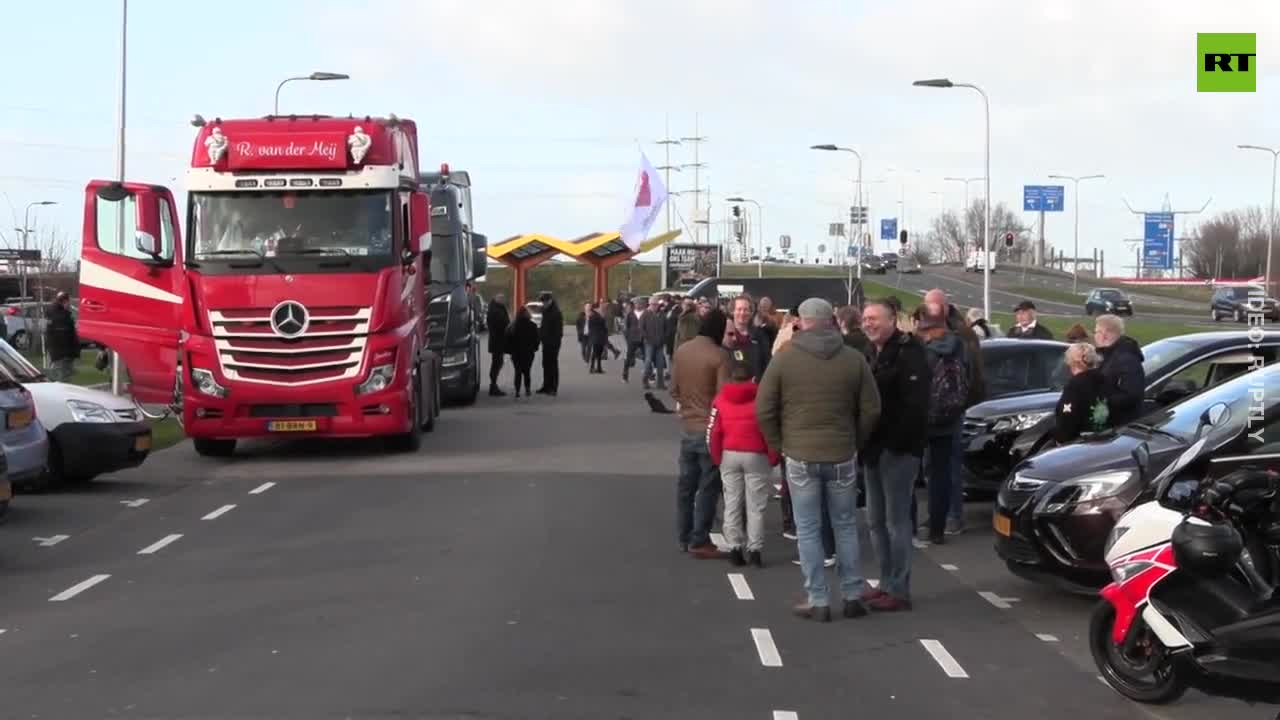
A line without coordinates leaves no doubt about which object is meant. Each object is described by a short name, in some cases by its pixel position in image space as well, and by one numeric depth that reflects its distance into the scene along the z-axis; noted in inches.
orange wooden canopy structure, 2156.7
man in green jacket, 366.9
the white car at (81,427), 595.8
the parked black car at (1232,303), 2496.9
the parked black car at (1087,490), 362.3
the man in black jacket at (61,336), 1077.1
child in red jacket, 431.8
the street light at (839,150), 2138.0
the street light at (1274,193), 2470.5
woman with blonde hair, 453.4
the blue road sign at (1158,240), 3885.3
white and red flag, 2474.3
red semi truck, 697.6
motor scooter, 260.7
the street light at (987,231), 1615.2
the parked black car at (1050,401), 537.6
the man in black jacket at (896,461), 381.7
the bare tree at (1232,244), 4552.2
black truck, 1026.7
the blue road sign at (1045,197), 2928.2
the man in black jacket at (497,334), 1179.3
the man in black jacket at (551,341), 1181.1
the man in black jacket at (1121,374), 458.9
